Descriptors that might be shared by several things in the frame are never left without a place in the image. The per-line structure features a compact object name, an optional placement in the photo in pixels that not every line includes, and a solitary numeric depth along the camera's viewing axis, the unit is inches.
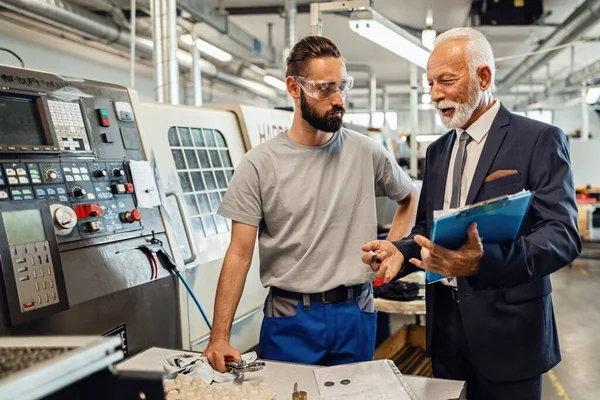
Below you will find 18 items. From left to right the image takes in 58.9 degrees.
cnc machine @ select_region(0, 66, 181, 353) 48.8
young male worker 59.1
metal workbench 42.7
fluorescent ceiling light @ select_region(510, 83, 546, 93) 480.5
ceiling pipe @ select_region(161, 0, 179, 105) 95.7
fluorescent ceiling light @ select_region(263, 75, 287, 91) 287.1
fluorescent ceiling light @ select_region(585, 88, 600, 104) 392.4
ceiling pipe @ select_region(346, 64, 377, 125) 331.7
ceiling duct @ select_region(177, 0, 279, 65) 174.2
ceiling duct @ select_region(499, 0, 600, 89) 195.2
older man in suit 46.3
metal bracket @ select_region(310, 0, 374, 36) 91.6
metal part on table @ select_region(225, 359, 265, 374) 48.2
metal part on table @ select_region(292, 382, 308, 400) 40.2
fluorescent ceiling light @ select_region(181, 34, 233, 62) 209.4
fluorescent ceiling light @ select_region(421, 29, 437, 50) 147.6
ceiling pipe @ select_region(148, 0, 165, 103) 95.7
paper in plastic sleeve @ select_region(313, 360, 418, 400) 41.8
